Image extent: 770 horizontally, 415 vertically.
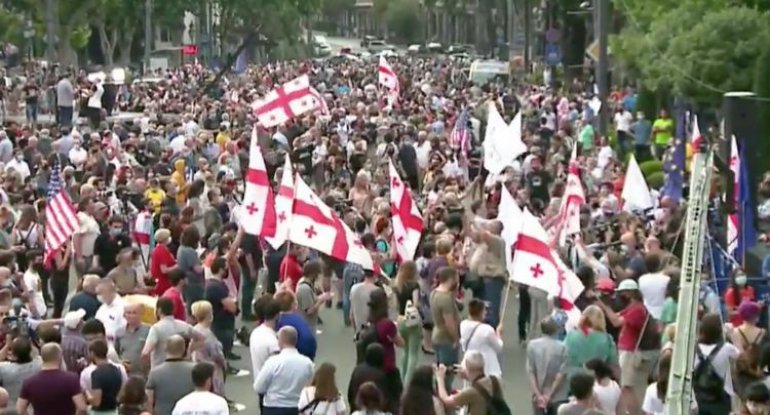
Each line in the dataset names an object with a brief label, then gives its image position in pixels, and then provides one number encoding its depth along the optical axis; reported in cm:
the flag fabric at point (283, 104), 3222
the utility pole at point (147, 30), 7744
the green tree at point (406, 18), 16412
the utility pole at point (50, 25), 5391
